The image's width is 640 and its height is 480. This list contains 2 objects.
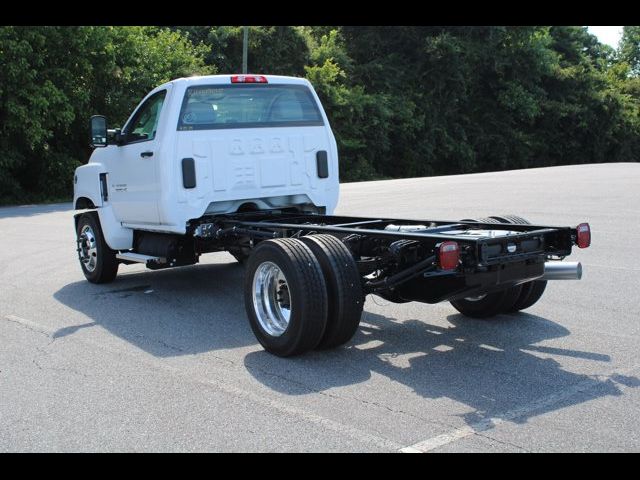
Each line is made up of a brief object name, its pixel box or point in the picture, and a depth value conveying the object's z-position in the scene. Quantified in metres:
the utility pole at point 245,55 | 31.03
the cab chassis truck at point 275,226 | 5.64
